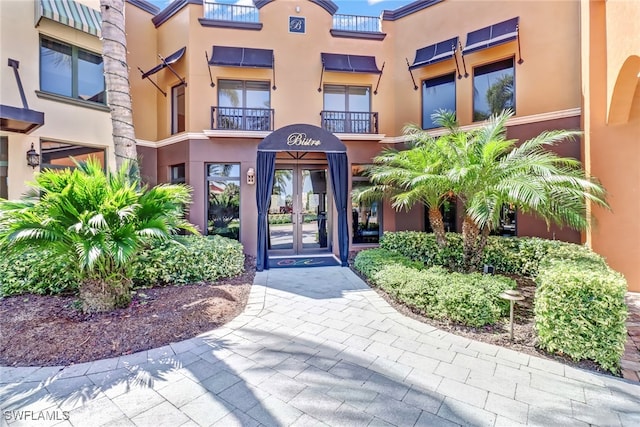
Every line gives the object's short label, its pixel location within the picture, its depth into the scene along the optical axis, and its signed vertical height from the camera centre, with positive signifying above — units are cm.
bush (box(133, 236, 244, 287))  614 -104
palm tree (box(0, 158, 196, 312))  402 -11
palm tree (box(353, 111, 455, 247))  630 +85
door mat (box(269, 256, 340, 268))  844 -143
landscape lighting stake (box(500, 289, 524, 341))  403 -117
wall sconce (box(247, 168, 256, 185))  945 +117
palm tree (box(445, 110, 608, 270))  508 +46
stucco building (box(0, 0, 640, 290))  782 +364
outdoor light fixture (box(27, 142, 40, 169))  765 +149
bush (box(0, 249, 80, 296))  550 -113
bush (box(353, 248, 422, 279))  677 -115
